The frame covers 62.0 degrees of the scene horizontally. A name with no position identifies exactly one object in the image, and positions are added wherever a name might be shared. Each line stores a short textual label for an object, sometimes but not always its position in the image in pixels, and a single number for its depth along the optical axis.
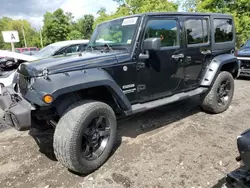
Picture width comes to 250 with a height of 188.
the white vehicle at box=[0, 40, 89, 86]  4.28
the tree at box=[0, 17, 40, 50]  54.97
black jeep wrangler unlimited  2.36
